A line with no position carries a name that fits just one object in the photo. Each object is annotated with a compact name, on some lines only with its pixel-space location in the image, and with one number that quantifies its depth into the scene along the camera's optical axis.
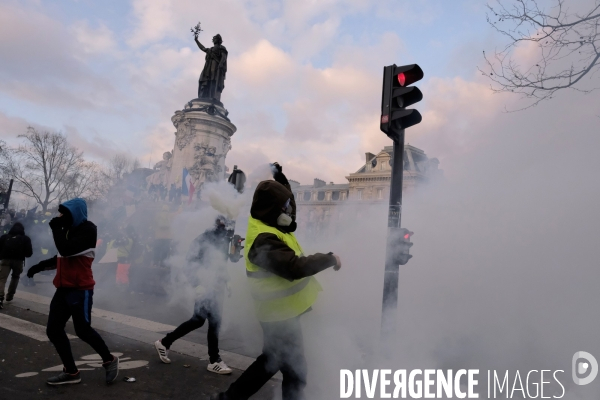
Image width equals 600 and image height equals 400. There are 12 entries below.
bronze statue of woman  17.50
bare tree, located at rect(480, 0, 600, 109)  4.11
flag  14.26
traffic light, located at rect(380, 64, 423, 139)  3.75
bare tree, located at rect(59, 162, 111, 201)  33.43
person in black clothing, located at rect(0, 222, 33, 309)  6.59
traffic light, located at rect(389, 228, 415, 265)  3.61
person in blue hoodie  3.33
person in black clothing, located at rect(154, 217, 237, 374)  3.87
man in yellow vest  2.40
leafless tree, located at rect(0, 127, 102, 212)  31.11
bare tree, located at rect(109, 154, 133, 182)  39.18
